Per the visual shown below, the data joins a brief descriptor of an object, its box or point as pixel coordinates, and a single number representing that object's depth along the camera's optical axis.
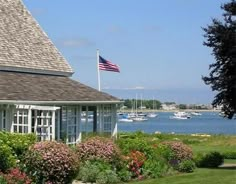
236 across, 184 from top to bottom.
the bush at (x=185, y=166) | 27.05
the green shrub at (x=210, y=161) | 31.68
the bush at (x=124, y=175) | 22.89
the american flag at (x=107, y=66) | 36.53
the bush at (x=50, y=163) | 19.38
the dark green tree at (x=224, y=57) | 31.30
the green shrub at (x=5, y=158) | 18.62
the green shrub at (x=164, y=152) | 26.31
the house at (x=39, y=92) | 25.31
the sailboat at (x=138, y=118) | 174.50
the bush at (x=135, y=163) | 23.83
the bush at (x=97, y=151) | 22.69
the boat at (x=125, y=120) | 175.35
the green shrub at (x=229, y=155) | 39.88
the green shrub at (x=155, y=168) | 24.42
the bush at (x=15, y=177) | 16.84
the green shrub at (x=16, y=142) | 19.59
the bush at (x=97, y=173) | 21.77
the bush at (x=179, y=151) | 27.30
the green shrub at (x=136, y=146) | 25.19
